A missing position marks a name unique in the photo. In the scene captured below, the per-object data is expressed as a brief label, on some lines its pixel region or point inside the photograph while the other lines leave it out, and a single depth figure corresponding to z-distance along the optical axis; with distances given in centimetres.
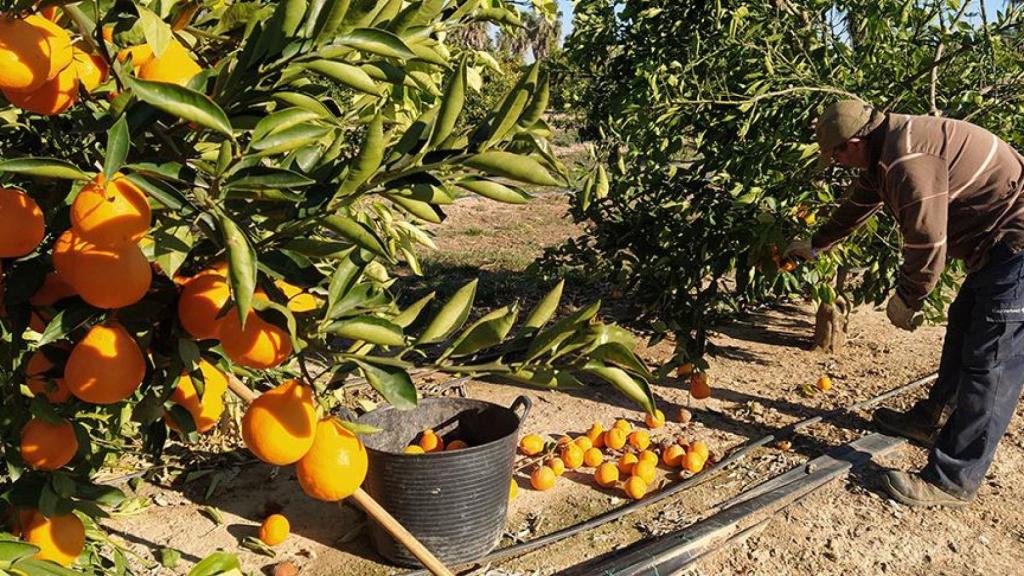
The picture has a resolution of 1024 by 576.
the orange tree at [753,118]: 331
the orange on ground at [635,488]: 299
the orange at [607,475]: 309
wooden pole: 98
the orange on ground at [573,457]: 319
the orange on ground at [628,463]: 317
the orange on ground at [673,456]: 327
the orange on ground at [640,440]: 334
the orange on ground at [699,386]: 366
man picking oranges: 274
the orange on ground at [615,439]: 334
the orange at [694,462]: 319
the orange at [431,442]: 279
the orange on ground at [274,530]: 268
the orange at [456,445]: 283
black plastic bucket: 255
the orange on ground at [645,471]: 309
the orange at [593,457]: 324
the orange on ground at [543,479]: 308
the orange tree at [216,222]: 72
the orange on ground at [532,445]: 328
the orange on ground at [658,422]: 351
